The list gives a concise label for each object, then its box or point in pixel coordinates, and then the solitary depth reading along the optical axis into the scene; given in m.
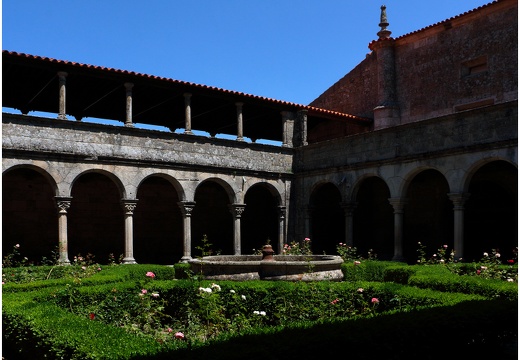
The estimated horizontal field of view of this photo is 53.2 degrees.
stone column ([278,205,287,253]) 17.77
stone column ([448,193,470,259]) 13.65
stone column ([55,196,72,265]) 13.42
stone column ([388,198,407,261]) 15.05
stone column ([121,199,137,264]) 14.73
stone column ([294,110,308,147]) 18.14
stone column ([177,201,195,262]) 15.80
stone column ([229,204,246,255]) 16.70
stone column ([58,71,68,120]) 13.92
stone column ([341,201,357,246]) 16.42
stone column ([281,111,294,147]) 18.12
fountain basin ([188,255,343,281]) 8.99
